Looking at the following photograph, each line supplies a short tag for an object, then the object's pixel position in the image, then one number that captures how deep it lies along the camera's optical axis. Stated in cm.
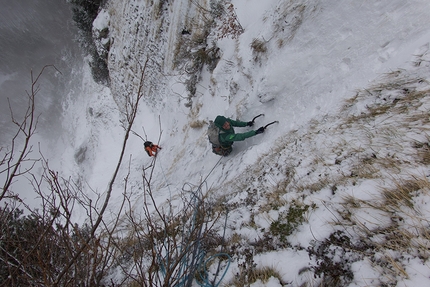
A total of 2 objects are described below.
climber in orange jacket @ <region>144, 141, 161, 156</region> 855
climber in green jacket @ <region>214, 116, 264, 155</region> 483
